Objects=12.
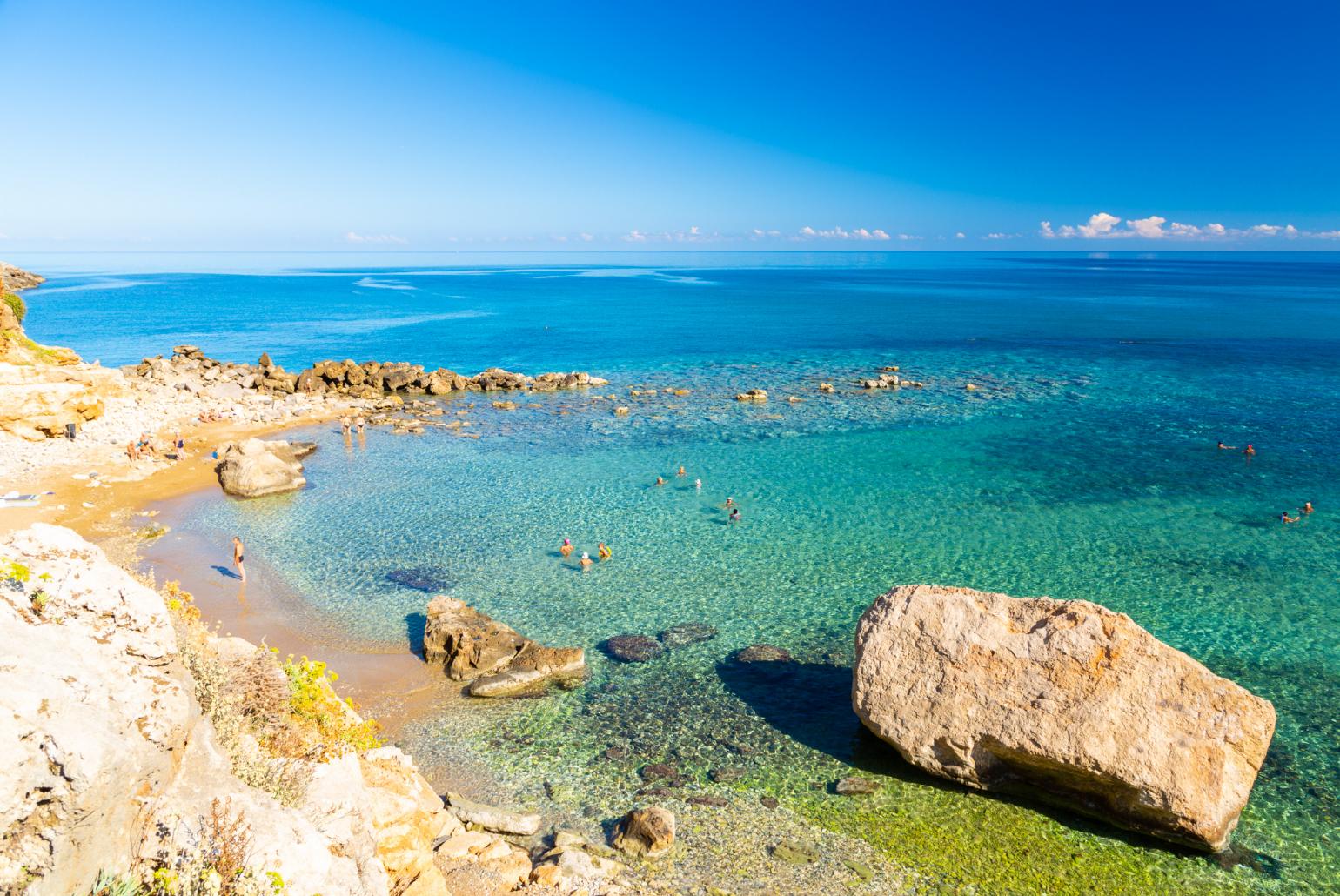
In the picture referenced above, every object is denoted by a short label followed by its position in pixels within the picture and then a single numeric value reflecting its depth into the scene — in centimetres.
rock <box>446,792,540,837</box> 1395
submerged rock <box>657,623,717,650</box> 2195
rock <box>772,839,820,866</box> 1371
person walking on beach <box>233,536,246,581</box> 2560
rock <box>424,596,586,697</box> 1964
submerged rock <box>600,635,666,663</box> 2112
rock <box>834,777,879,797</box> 1549
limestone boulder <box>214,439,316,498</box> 3459
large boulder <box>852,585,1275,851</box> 1353
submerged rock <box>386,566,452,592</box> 2556
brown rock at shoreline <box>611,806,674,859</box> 1373
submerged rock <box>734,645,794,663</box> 2089
